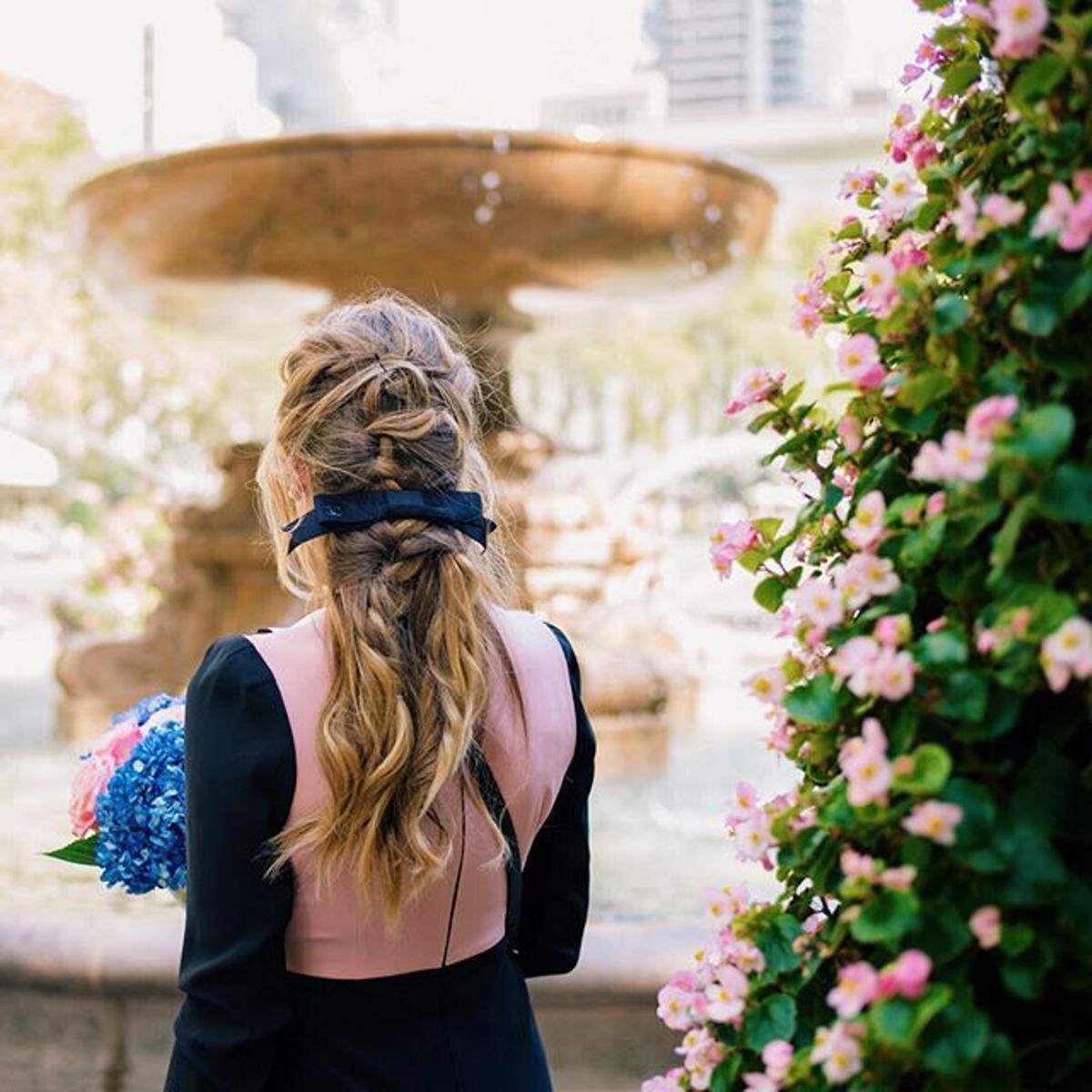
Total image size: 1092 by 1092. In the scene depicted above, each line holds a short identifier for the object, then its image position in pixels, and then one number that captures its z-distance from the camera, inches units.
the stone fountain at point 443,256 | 234.8
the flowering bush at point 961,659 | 45.1
